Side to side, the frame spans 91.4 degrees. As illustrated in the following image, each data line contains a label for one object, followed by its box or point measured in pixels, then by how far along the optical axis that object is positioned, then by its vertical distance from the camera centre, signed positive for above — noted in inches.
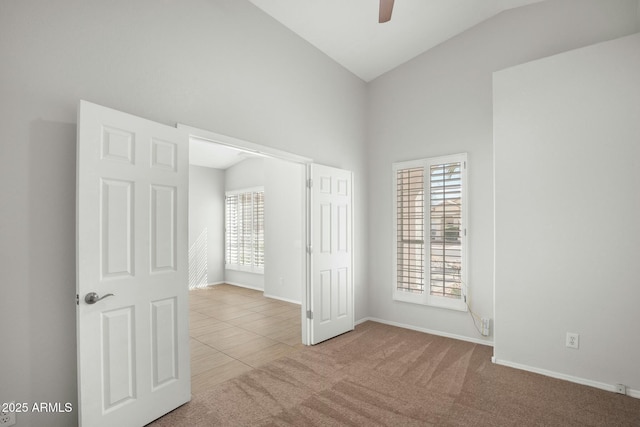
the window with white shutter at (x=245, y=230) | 279.9 -14.2
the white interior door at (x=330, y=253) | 148.1 -19.8
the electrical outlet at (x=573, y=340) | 111.2 -45.8
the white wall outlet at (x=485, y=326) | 145.3 -53.1
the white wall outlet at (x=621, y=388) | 103.0 -58.6
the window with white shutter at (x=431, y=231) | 154.1 -9.1
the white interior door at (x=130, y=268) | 74.5 -14.0
